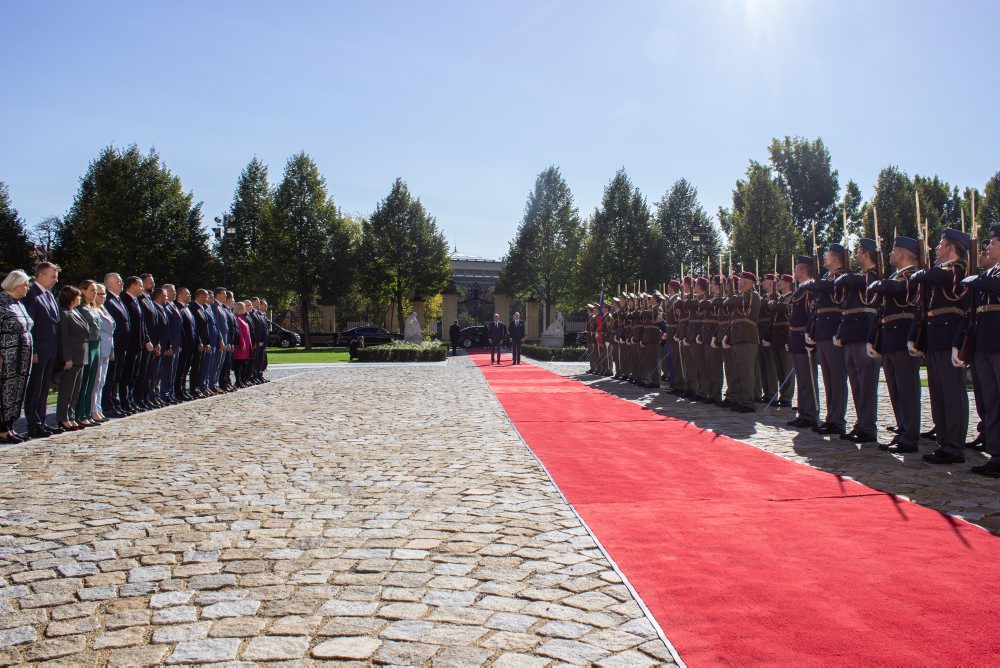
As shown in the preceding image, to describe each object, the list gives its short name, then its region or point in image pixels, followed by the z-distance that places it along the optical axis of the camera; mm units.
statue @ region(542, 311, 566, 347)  34750
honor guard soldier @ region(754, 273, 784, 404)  12383
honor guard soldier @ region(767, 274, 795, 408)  12031
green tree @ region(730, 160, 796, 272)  44062
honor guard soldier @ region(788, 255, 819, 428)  9617
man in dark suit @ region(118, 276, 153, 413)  10922
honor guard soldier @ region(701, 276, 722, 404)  12469
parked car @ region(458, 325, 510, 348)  43250
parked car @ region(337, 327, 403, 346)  44756
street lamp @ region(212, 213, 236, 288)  43878
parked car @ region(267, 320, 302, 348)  49312
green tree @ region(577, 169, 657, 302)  50250
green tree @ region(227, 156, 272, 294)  54438
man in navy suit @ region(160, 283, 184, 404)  12297
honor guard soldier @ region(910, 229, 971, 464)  7043
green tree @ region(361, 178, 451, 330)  52188
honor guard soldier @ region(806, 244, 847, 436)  8961
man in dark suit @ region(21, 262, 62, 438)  8719
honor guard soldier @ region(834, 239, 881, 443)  8430
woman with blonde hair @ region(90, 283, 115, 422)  10008
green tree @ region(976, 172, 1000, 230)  48531
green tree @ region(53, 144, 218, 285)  42125
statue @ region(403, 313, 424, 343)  34250
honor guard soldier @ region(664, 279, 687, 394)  14352
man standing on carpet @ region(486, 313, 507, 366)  27938
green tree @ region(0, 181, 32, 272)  45125
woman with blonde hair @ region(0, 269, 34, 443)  8234
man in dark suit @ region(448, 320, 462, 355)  36350
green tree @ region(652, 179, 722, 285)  55312
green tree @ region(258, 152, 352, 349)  48906
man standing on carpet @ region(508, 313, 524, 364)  27234
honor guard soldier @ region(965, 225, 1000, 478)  6461
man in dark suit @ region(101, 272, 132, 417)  10484
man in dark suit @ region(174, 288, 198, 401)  12992
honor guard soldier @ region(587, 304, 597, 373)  22391
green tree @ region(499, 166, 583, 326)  54375
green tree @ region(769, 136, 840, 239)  54397
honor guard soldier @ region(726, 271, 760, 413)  11375
